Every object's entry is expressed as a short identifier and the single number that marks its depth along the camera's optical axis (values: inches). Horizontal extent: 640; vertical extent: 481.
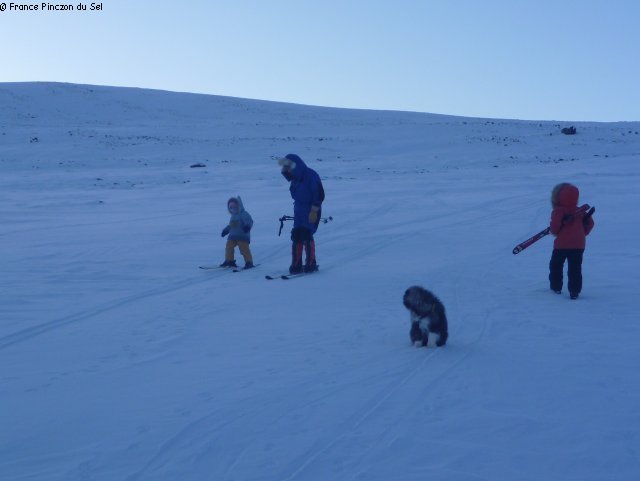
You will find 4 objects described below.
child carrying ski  341.1
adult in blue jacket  418.3
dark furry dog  254.2
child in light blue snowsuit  445.4
